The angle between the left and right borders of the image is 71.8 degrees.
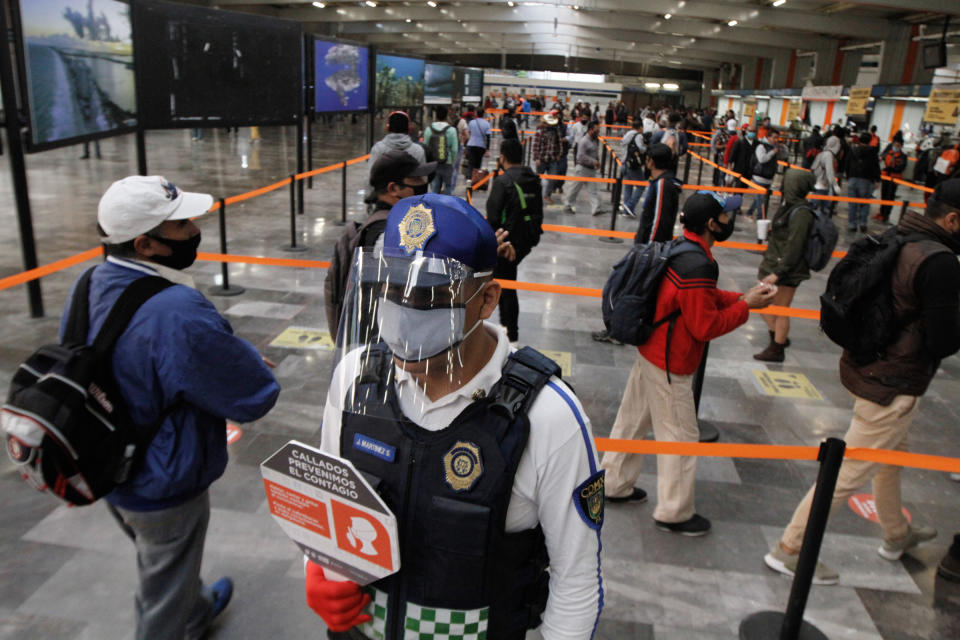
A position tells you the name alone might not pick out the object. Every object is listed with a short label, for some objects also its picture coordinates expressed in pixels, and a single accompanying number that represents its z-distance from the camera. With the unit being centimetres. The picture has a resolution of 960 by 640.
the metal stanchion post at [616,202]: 1067
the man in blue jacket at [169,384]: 229
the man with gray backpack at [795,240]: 599
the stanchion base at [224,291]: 746
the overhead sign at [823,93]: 2848
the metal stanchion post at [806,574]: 251
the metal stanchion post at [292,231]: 904
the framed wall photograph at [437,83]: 2031
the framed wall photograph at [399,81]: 1597
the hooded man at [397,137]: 727
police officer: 142
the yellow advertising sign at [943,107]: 1581
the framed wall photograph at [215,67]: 828
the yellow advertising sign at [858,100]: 2280
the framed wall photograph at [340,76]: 1229
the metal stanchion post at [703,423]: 472
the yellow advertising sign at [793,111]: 2752
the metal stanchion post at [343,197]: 1100
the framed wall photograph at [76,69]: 578
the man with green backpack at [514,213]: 593
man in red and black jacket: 342
